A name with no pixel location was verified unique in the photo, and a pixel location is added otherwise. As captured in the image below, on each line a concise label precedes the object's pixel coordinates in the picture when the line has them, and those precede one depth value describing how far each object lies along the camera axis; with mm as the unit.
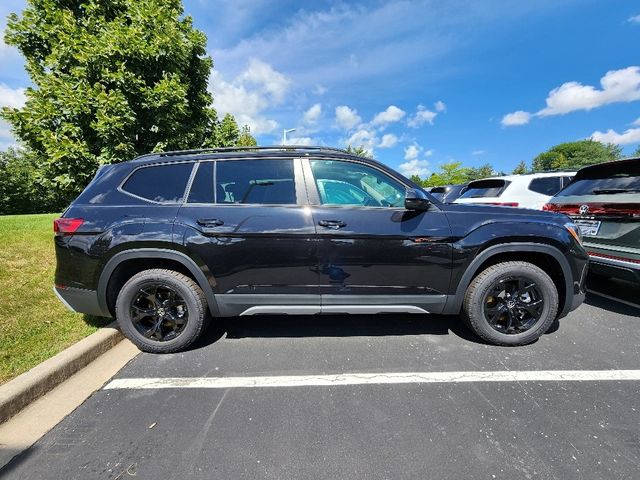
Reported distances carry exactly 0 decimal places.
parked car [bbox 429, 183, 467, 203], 8837
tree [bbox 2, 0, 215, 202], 7312
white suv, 6723
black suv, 2861
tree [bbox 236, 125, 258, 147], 19662
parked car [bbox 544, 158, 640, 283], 3496
